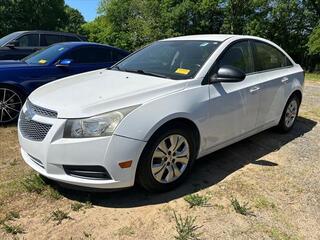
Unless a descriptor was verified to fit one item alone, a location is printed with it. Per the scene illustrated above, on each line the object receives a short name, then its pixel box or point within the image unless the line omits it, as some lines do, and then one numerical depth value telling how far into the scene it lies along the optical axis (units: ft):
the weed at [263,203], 8.30
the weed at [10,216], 7.45
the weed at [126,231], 7.11
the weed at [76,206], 7.85
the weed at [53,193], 8.32
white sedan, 7.55
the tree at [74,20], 109.89
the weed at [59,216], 7.50
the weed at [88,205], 7.95
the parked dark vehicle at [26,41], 22.27
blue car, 13.85
